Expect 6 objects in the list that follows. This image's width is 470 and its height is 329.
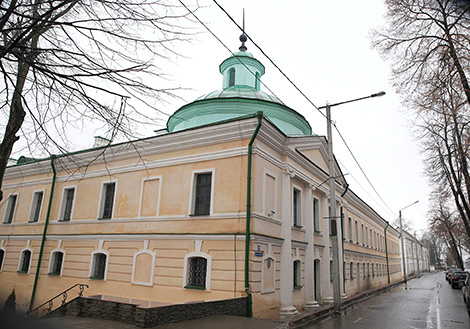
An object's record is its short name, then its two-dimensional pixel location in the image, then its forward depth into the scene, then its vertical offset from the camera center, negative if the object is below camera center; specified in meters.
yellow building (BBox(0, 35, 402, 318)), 11.91 +1.40
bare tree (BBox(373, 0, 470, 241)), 9.48 +5.70
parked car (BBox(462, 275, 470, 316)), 14.20 -1.29
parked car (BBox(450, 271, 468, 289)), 30.92 -1.47
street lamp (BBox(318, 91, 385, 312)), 11.80 +1.48
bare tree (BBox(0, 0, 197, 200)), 4.76 +2.54
